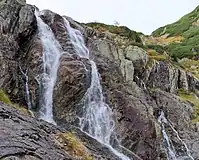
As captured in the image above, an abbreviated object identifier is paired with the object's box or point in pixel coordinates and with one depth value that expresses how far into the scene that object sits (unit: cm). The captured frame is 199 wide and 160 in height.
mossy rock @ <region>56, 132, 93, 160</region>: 1633
